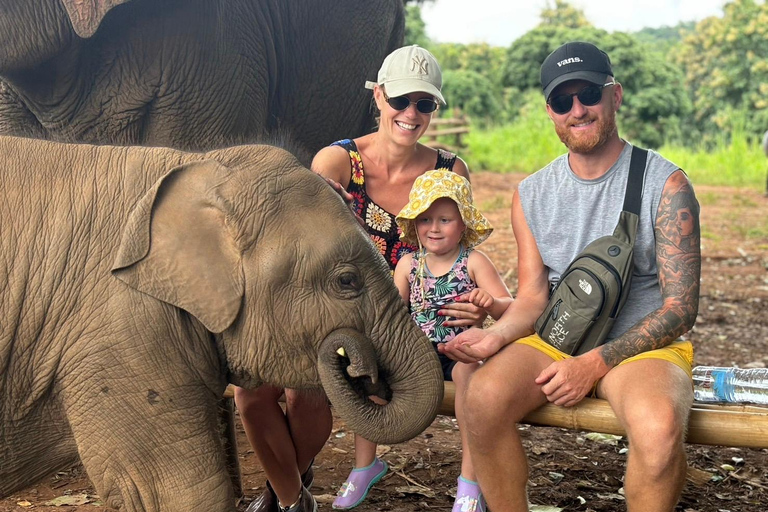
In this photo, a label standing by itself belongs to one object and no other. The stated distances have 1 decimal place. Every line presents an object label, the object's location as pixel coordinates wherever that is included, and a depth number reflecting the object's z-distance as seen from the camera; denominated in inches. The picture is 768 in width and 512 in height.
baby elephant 116.3
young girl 151.5
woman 157.6
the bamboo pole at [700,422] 134.7
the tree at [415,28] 1064.7
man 130.1
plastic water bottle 153.6
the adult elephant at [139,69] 193.5
